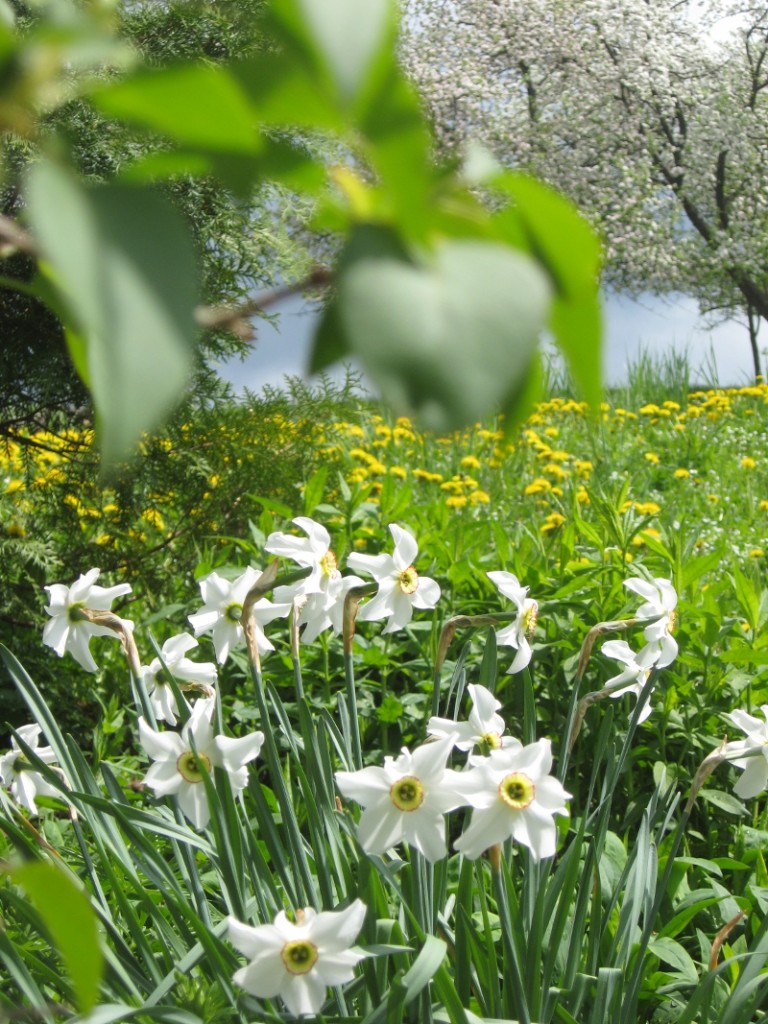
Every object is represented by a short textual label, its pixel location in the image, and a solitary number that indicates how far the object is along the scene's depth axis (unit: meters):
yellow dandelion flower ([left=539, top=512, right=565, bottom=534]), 3.16
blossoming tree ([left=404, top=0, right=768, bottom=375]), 13.81
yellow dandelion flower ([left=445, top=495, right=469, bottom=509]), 3.83
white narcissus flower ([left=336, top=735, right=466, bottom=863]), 1.41
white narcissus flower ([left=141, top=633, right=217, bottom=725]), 1.61
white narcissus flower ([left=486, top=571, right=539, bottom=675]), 1.60
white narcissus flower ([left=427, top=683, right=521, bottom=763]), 1.51
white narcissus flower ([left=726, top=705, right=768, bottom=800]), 1.57
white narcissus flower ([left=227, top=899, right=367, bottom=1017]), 1.35
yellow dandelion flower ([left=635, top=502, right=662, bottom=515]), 3.78
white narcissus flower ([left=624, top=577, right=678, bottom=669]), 1.61
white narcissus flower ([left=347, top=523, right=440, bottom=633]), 1.60
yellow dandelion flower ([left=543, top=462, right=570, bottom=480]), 4.46
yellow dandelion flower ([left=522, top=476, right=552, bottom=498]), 4.23
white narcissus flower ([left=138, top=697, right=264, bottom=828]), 1.45
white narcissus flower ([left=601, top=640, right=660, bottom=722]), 1.61
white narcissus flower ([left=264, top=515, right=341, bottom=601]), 1.56
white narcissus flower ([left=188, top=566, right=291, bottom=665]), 1.57
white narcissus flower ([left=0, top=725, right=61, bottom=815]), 1.62
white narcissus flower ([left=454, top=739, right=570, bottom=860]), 1.41
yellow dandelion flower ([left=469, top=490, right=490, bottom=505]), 4.02
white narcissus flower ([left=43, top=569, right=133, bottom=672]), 1.60
